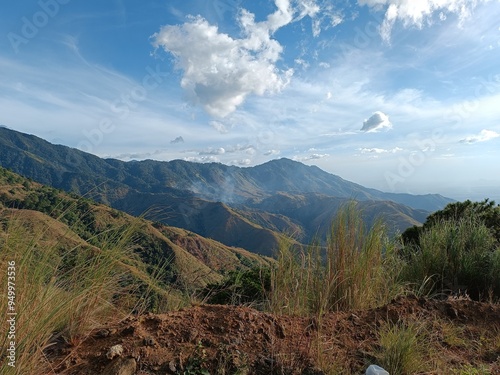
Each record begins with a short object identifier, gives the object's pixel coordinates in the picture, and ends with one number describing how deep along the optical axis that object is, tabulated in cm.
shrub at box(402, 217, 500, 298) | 456
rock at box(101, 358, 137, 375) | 186
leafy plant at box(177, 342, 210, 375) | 197
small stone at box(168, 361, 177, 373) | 195
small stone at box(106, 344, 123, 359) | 195
